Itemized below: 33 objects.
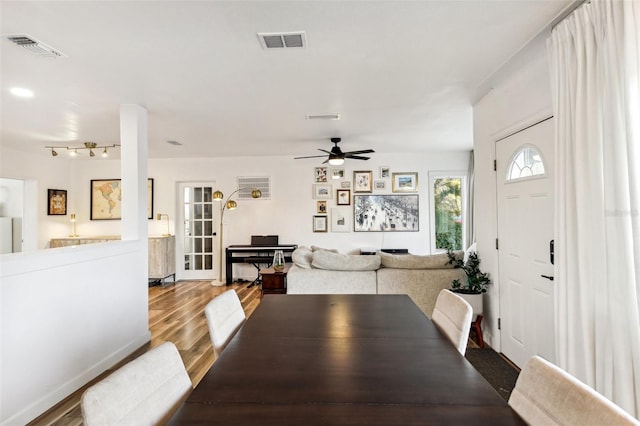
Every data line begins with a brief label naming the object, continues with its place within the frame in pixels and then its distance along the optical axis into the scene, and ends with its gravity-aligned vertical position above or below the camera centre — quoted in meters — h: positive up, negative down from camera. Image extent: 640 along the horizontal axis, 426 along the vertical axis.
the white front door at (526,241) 2.22 -0.22
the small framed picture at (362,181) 6.15 +0.75
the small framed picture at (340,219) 6.15 -0.03
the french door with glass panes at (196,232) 6.18 -0.25
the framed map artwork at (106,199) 6.16 +0.47
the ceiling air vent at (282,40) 1.94 +1.20
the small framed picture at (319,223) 6.13 -0.11
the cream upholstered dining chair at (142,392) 0.75 -0.48
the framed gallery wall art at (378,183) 6.15 +0.66
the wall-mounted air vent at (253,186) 6.18 +0.69
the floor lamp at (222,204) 5.67 +0.30
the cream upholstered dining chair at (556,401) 0.70 -0.49
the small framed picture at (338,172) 6.11 +0.94
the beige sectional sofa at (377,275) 3.34 -0.66
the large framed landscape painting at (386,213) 6.11 +0.08
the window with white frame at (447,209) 6.08 +0.14
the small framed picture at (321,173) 6.16 +0.93
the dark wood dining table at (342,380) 0.81 -0.53
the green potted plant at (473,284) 2.96 -0.70
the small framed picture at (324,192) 6.17 +0.54
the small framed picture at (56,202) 5.66 +0.40
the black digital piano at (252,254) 5.67 -0.67
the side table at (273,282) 3.68 -0.78
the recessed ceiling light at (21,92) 2.76 +1.23
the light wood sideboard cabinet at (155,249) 5.57 -0.54
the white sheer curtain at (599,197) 1.38 +0.09
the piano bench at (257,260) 5.62 -0.77
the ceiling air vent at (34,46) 1.94 +1.20
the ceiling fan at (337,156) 4.28 +0.90
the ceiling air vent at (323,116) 3.61 +1.24
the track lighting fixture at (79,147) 4.37 +1.20
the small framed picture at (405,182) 6.13 +0.71
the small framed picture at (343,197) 6.16 +0.43
